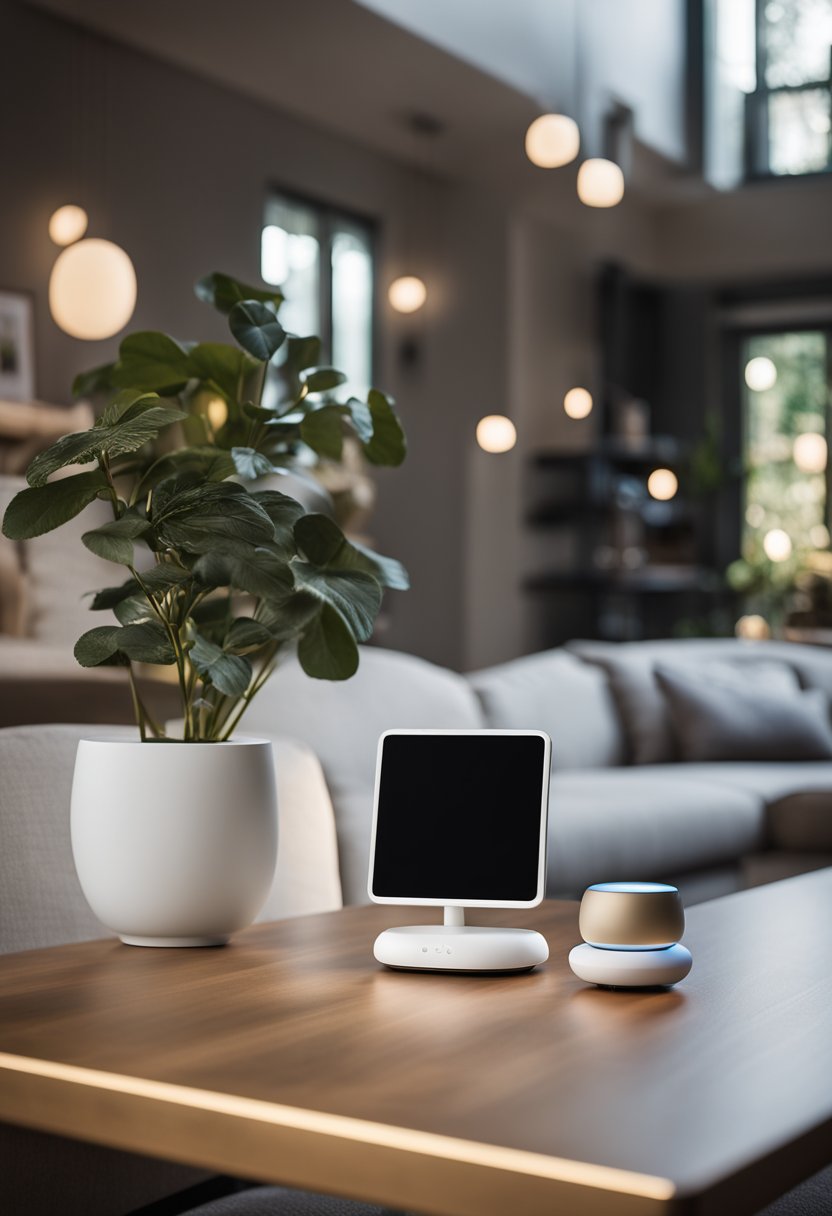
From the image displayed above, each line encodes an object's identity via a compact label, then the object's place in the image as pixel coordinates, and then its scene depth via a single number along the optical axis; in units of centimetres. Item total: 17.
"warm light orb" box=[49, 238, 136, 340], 457
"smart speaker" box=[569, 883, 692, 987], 139
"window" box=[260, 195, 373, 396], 736
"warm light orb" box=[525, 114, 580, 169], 563
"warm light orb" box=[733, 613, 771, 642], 841
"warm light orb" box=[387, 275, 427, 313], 718
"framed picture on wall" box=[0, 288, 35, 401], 578
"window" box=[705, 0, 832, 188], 897
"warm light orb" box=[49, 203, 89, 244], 553
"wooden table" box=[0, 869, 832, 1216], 93
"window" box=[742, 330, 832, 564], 955
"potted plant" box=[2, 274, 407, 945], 154
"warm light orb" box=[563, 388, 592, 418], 838
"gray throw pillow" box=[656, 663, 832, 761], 487
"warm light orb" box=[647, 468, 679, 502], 875
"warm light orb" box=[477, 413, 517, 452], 742
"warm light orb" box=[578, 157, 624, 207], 612
